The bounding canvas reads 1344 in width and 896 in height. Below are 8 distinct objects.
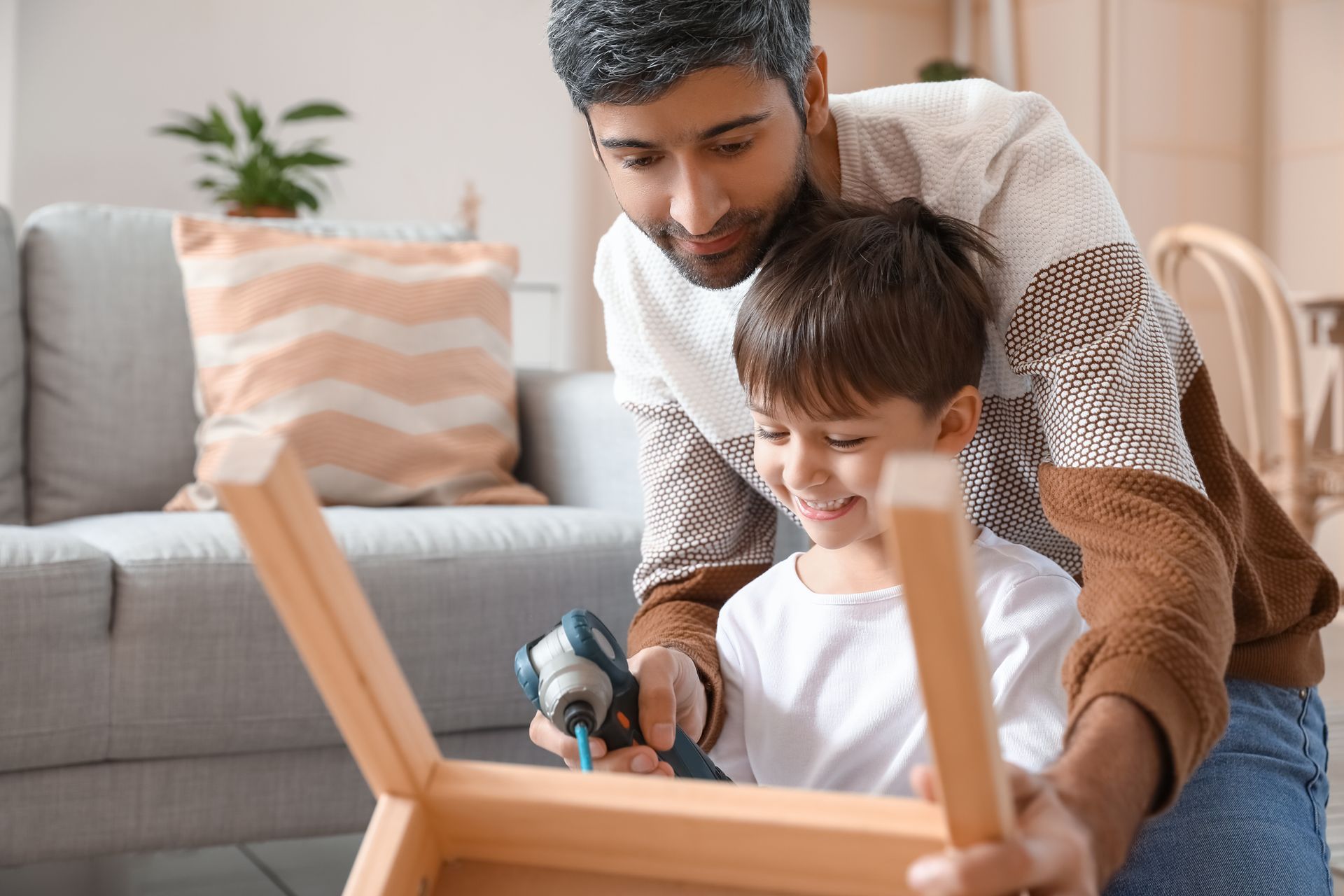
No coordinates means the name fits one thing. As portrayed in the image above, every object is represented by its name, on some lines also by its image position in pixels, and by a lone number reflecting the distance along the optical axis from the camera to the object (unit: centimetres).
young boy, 97
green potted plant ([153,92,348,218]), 297
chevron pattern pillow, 183
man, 84
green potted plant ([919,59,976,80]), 419
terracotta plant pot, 298
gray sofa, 135
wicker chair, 233
